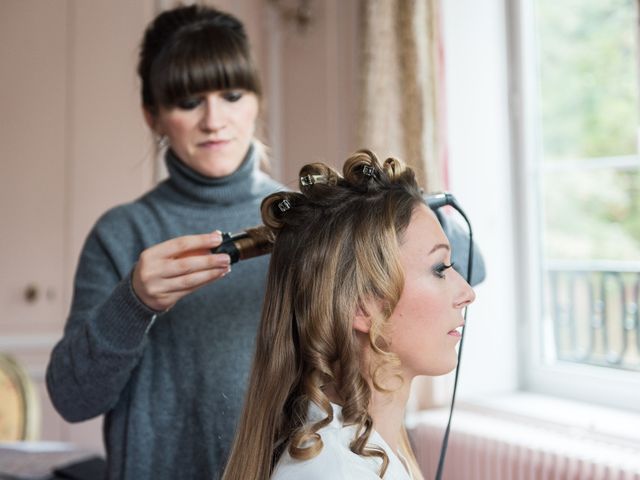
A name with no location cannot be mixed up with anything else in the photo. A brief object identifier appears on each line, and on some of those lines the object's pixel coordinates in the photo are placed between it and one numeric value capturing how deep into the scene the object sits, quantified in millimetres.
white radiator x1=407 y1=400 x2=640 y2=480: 1901
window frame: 2678
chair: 2625
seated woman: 1049
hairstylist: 1363
